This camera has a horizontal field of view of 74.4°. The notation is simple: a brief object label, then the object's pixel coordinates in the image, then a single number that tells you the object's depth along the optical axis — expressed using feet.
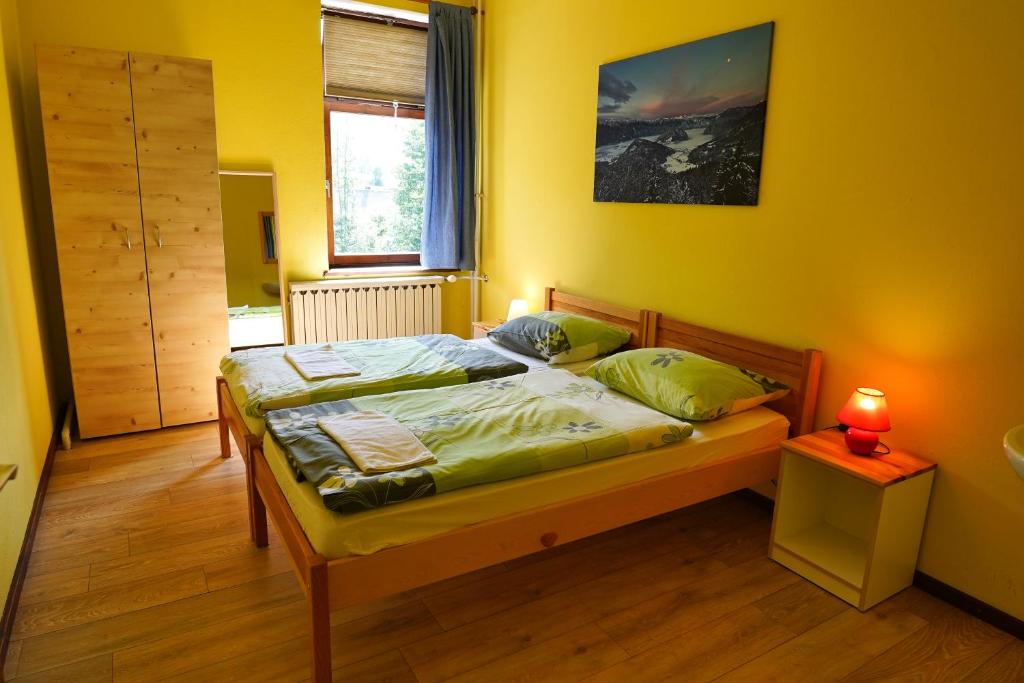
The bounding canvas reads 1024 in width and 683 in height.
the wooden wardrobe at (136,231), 11.00
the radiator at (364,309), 14.57
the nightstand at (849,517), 7.59
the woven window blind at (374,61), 14.38
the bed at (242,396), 8.61
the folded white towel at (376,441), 6.79
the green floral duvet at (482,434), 6.50
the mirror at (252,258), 13.41
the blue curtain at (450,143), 14.92
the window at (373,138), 14.55
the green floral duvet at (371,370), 9.18
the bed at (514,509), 6.14
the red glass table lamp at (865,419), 7.77
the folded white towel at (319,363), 9.90
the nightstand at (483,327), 14.64
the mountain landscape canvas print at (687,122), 9.48
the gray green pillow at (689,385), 8.77
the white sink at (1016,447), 5.22
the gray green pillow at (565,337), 11.27
